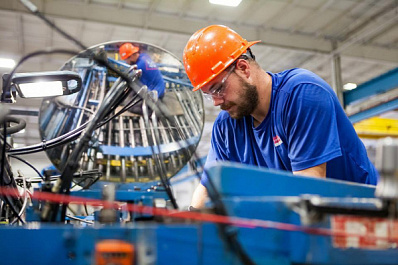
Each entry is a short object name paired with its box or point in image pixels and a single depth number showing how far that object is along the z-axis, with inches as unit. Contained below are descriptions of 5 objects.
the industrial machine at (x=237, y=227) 22.9
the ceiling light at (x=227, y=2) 178.3
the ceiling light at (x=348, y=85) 310.6
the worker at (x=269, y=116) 46.1
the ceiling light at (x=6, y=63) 238.3
